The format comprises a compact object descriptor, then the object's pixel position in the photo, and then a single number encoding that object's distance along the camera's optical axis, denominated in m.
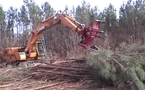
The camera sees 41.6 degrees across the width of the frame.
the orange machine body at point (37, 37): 7.61
